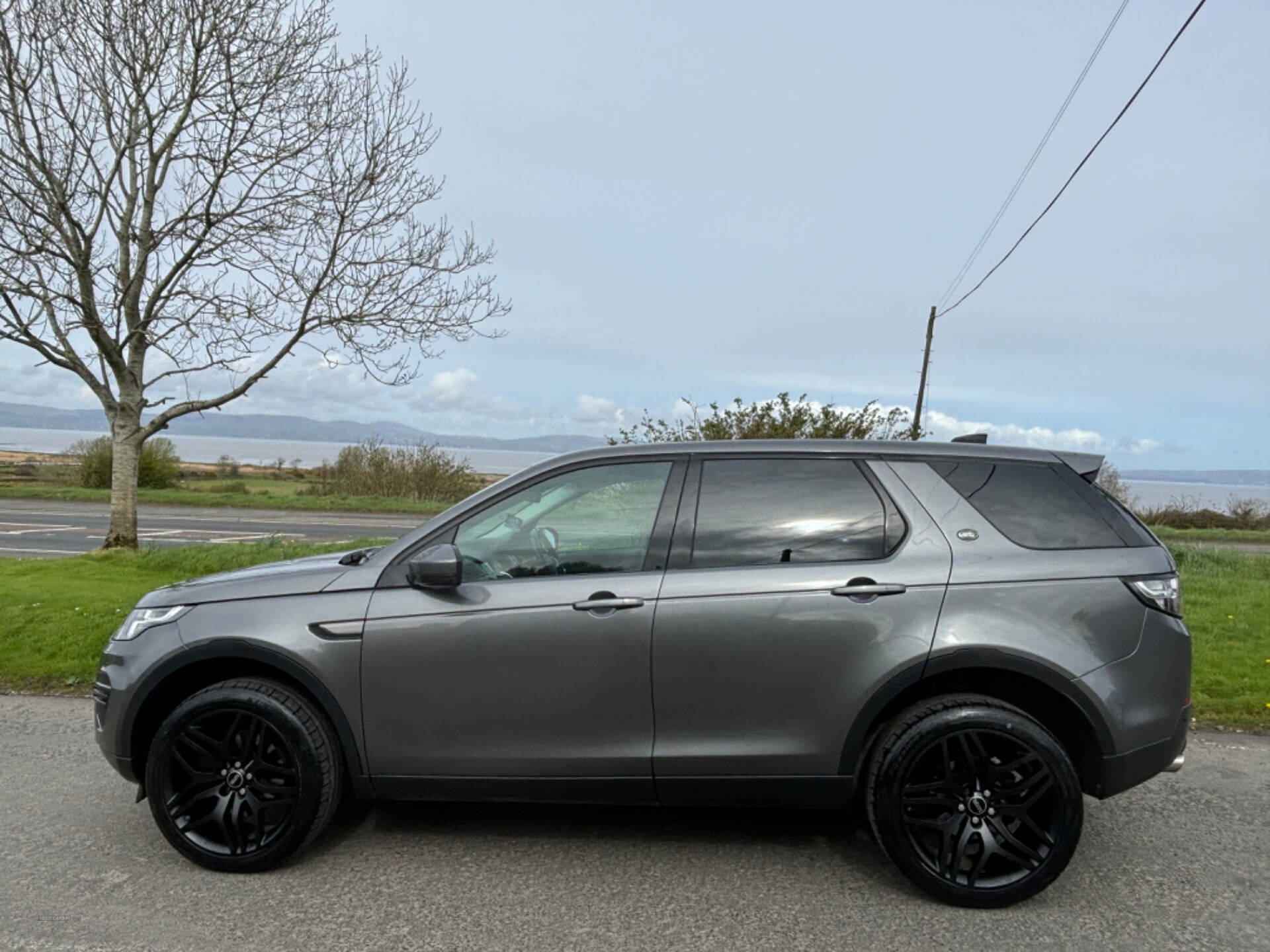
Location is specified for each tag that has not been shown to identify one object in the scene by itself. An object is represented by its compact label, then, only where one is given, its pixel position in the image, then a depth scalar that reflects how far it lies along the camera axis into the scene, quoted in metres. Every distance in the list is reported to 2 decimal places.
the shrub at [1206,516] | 28.48
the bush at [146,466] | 29.89
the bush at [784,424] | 16.67
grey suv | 3.36
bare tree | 10.14
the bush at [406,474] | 27.12
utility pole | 31.48
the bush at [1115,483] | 23.64
